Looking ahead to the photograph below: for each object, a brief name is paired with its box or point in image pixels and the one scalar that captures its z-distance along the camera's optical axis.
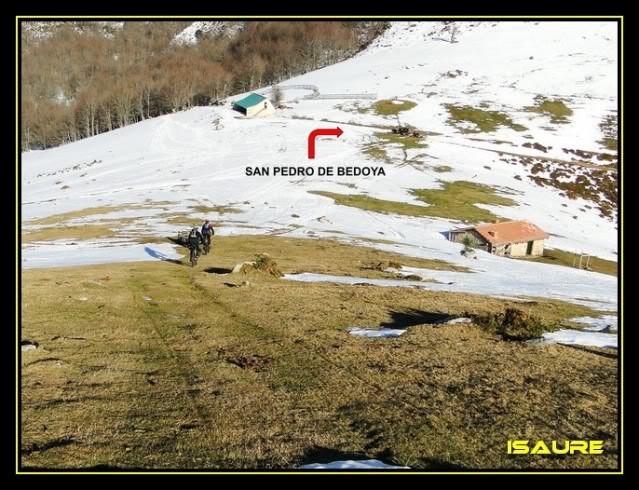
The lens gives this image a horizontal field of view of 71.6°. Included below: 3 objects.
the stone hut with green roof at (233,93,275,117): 135.12
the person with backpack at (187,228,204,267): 31.73
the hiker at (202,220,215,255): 36.03
